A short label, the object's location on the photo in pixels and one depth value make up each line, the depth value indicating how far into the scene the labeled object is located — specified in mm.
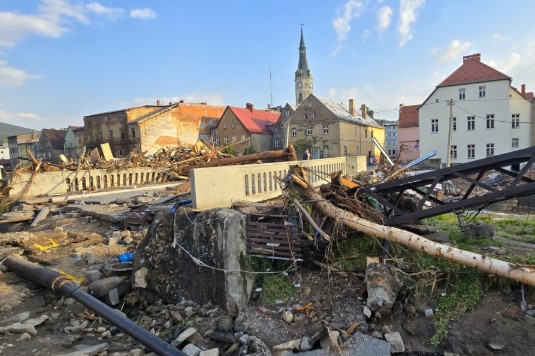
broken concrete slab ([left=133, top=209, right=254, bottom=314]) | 5258
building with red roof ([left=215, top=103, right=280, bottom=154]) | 44469
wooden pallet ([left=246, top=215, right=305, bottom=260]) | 5340
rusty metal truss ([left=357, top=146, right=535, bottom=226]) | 4656
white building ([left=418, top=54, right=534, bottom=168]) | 32625
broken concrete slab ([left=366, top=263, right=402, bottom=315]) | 4336
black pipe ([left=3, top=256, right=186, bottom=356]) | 3840
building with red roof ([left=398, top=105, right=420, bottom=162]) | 46438
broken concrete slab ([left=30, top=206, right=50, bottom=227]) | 10580
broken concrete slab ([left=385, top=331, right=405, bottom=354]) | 3936
